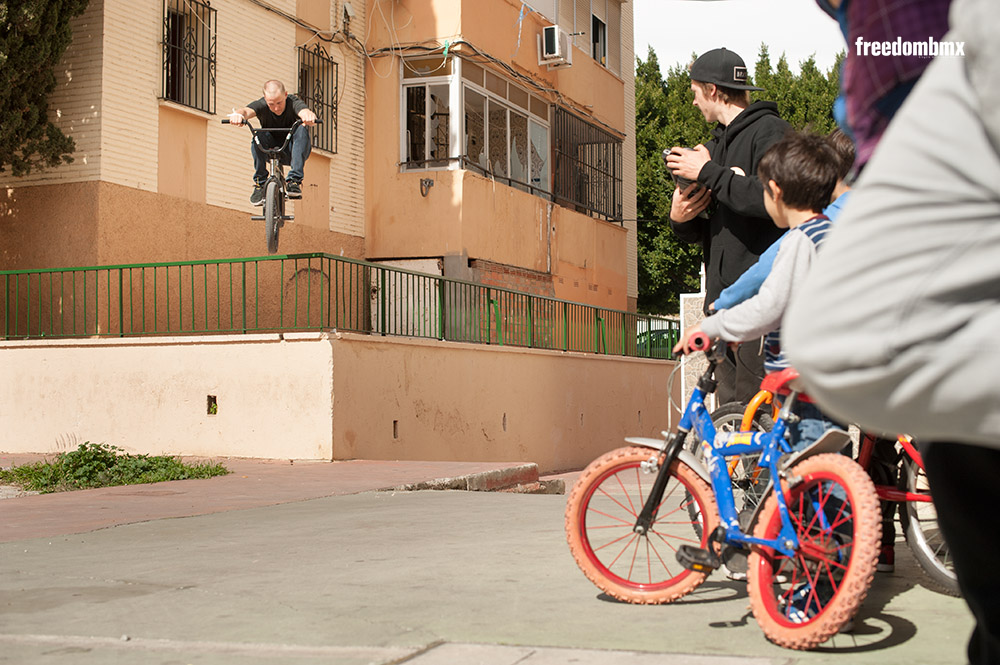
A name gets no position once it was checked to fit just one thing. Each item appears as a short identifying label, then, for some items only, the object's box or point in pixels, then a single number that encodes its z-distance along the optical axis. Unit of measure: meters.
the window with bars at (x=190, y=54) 16.22
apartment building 15.20
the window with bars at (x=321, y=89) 18.94
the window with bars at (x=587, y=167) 23.83
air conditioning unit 22.16
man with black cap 4.58
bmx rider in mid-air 13.88
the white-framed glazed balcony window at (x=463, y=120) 19.86
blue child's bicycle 3.38
